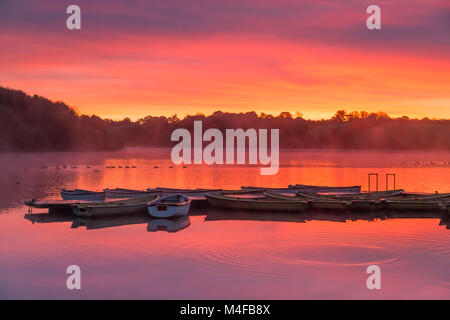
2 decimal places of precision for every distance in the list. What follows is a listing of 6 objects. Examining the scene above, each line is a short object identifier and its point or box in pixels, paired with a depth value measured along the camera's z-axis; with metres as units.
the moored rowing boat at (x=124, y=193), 40.06
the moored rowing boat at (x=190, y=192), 40.44
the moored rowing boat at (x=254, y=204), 34.31
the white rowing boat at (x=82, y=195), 38.47
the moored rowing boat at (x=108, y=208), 31.39
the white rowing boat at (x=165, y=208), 31.94
